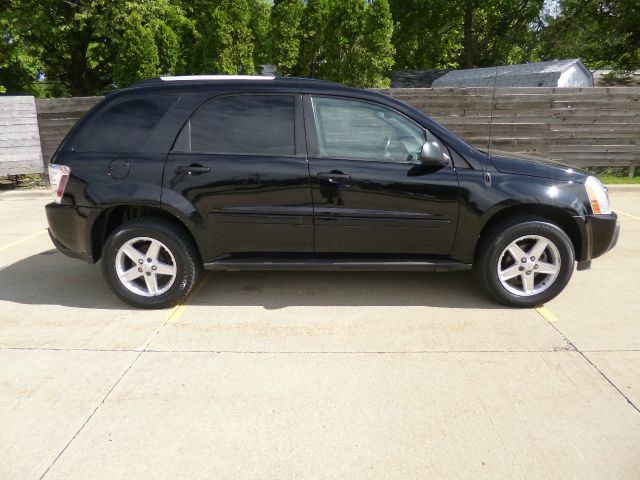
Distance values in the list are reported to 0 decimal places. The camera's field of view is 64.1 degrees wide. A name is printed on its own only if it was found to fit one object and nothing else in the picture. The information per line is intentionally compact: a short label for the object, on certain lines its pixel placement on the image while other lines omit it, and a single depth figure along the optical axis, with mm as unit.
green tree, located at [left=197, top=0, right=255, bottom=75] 15039
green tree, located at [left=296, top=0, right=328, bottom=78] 17094
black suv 3984
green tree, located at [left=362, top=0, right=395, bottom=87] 15883
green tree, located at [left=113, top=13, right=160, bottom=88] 16141
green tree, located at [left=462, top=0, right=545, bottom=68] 24938
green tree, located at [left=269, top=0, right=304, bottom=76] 16734
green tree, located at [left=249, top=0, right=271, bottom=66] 18703
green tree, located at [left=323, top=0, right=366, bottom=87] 16234
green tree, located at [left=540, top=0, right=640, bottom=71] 20173
